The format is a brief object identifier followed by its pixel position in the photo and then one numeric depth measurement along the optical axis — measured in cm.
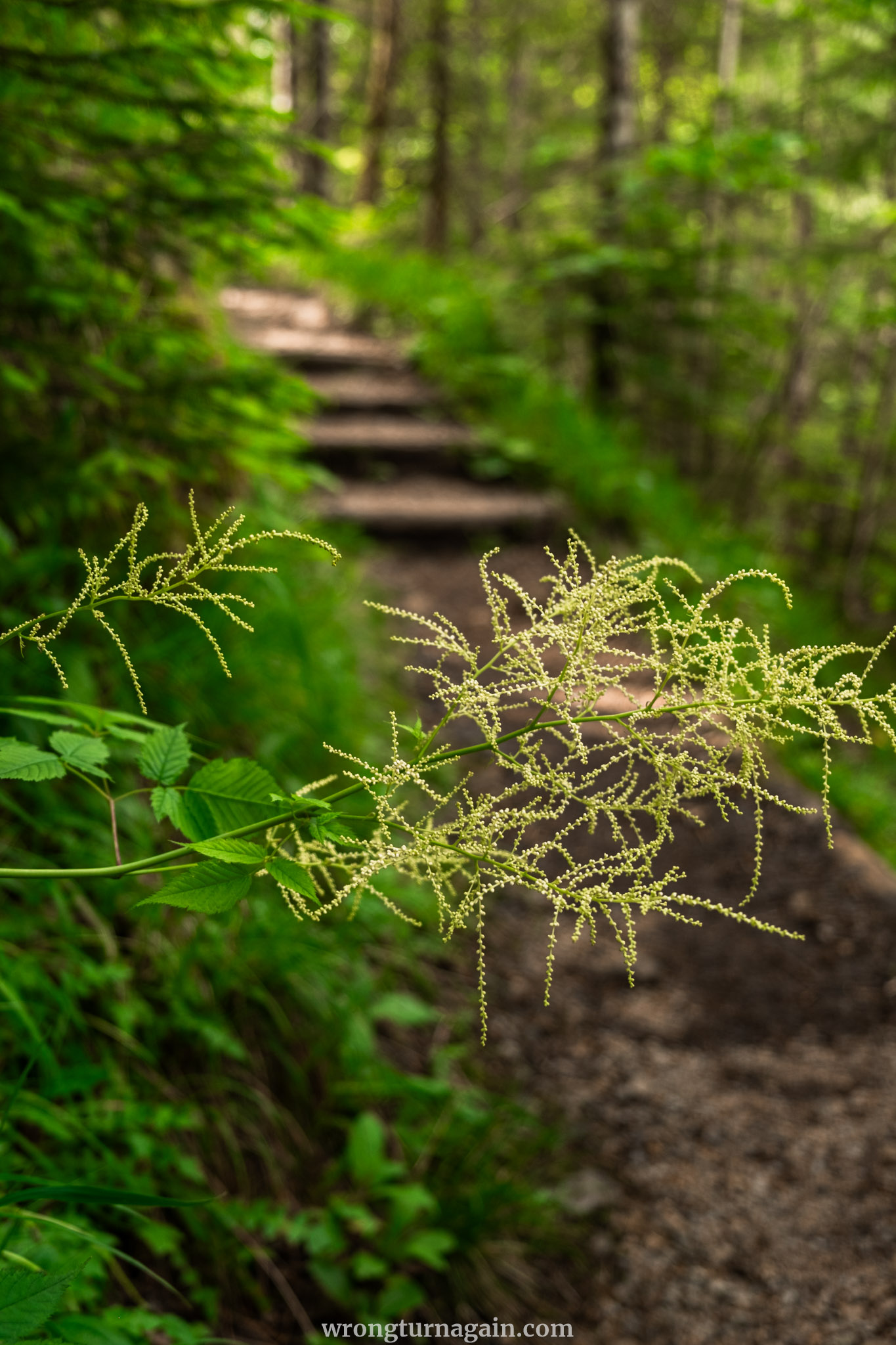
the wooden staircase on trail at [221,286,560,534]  716
